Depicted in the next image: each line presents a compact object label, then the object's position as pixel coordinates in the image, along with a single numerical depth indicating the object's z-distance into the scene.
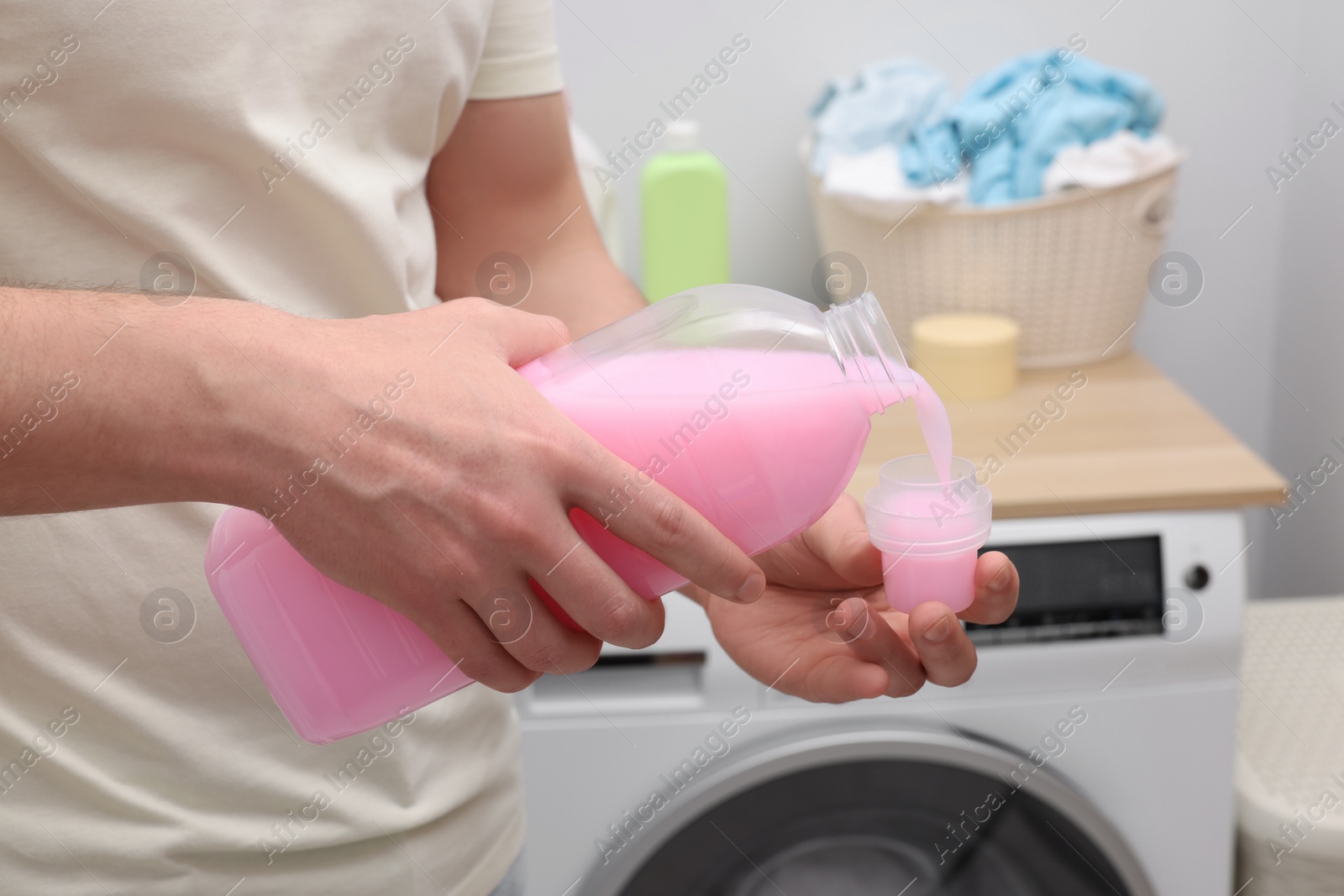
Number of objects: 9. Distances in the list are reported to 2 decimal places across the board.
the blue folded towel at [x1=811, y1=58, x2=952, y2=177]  1.38
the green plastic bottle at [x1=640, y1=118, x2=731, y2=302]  1.40
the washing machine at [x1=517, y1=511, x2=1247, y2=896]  1.14
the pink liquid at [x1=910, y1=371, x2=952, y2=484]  0.53
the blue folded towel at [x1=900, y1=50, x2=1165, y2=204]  1.29
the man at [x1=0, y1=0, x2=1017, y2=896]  0.41
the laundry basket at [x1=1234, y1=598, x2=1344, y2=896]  1.21
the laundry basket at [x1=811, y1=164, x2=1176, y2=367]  1.28
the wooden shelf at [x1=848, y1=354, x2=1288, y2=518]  1.11
